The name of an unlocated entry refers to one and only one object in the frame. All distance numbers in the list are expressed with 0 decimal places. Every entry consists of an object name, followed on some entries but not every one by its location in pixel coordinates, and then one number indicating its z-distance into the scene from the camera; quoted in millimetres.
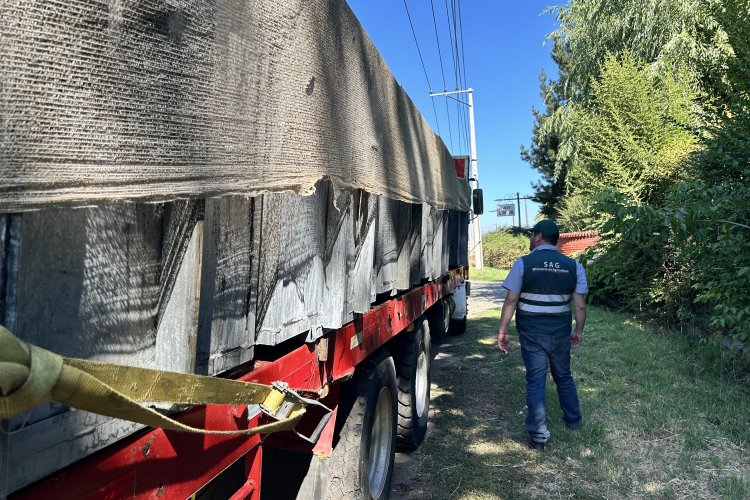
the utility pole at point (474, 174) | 26141
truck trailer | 867
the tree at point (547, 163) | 25234
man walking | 4461
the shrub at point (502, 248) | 31516
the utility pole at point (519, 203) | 54906
